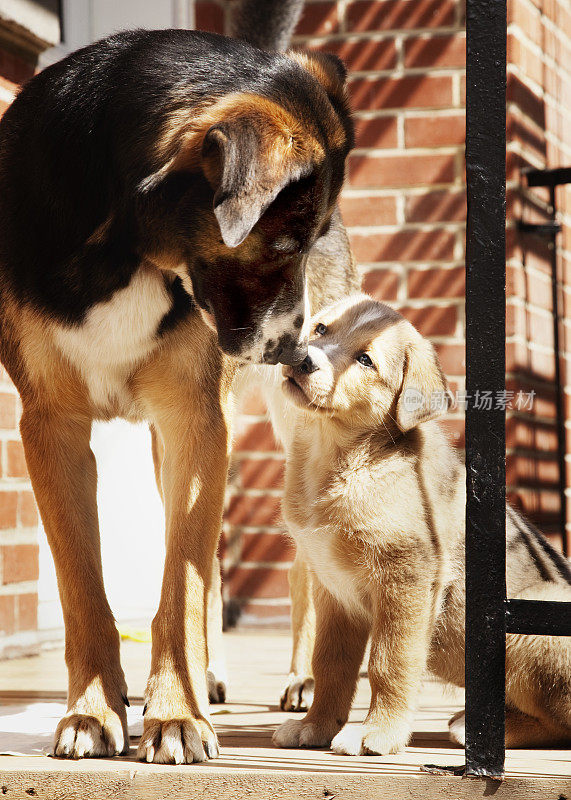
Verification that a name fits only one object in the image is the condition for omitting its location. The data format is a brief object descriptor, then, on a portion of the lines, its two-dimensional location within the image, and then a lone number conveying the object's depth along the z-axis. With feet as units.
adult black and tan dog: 7.21
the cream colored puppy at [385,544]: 7.33
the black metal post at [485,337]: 6.33
